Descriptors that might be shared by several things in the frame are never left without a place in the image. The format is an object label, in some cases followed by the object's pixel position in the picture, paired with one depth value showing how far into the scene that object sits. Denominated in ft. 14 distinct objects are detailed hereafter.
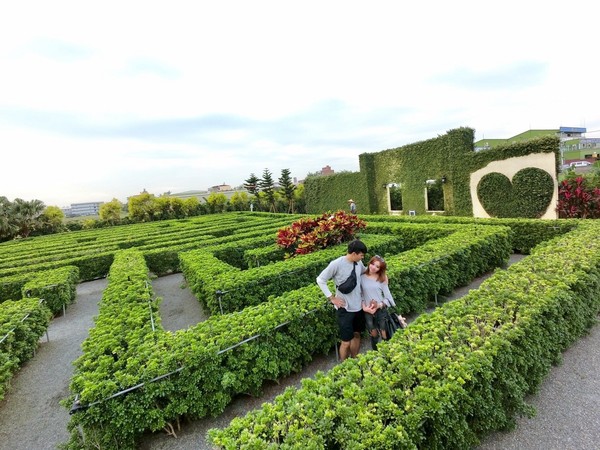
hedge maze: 7.21
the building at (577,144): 113.12
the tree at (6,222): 74.43
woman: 12.10
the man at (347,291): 12.08
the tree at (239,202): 118.93
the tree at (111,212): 101.55
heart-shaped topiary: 39.32
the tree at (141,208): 105.60
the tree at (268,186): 119.34
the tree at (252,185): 133.28
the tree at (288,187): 115.14
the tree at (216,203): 117.39
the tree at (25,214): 80.79
